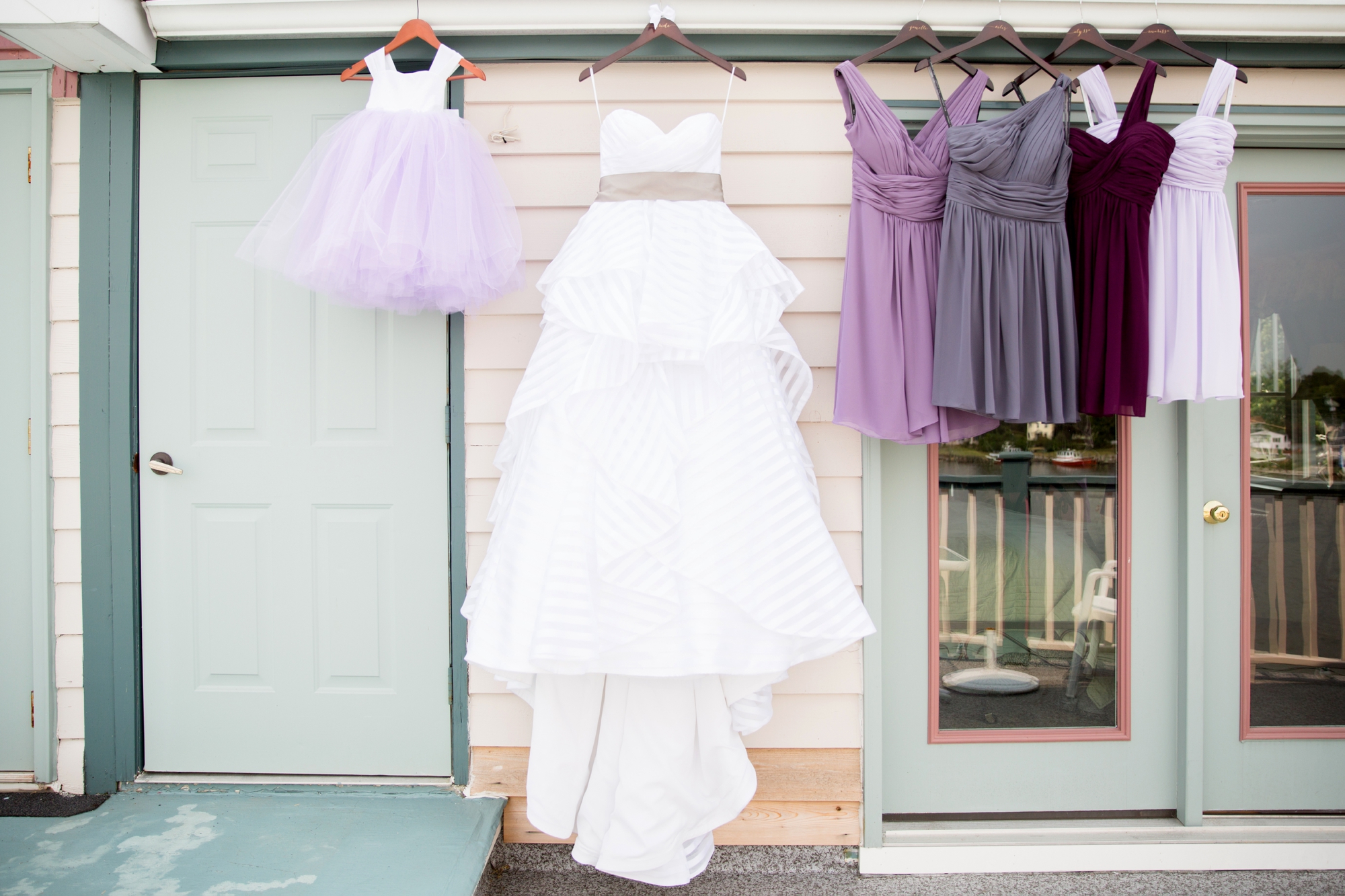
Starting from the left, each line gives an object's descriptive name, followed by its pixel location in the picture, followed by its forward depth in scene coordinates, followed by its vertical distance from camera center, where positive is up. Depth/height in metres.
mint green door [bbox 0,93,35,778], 1.99 +0.03
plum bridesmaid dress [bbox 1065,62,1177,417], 1.69 +0.49
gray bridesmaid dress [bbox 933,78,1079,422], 1.64 +0.43
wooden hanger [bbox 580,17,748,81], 1.71 +1.04
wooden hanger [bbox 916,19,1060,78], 1.75 +1.06
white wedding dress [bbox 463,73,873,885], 1.47 -0.18
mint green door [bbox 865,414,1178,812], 1.99 -0.50
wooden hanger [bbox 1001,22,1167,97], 1.77 +1.07
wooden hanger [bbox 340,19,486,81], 1.80 +1.11
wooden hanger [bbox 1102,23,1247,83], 1.79 +1.09
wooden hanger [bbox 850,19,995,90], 1.75 +1.07
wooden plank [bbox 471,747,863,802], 1.94 -0.91
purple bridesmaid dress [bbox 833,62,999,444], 1.70 +0.42
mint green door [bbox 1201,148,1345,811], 2.01 -0.20
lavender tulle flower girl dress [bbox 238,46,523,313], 1.65 +0.60
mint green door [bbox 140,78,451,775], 1.97 -0.11
